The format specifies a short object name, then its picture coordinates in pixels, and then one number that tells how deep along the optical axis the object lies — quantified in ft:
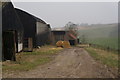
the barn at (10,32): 48.14
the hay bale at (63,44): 114.01
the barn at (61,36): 140.15
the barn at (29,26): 92.73
